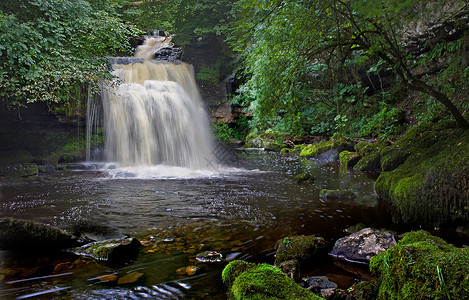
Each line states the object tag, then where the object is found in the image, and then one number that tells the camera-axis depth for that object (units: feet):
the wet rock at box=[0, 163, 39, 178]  30.25
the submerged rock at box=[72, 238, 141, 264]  10.87
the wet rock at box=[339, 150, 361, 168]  36.47
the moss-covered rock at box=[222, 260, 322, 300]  6.94
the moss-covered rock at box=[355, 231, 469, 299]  5.60
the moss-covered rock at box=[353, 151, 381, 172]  32.99
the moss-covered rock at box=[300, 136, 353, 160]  43.78
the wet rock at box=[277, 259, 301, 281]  8.94
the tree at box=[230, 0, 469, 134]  16.21
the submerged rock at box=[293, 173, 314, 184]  27.63
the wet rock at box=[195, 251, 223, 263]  10.94
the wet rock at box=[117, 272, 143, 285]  9.43
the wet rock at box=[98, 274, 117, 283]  9.45
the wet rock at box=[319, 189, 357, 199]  20.75
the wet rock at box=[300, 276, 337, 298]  7.95
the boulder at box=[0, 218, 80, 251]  11.40
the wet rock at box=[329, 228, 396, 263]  10.72
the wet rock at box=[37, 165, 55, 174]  33.21
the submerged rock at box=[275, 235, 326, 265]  10.49
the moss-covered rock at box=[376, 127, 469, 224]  13.17
